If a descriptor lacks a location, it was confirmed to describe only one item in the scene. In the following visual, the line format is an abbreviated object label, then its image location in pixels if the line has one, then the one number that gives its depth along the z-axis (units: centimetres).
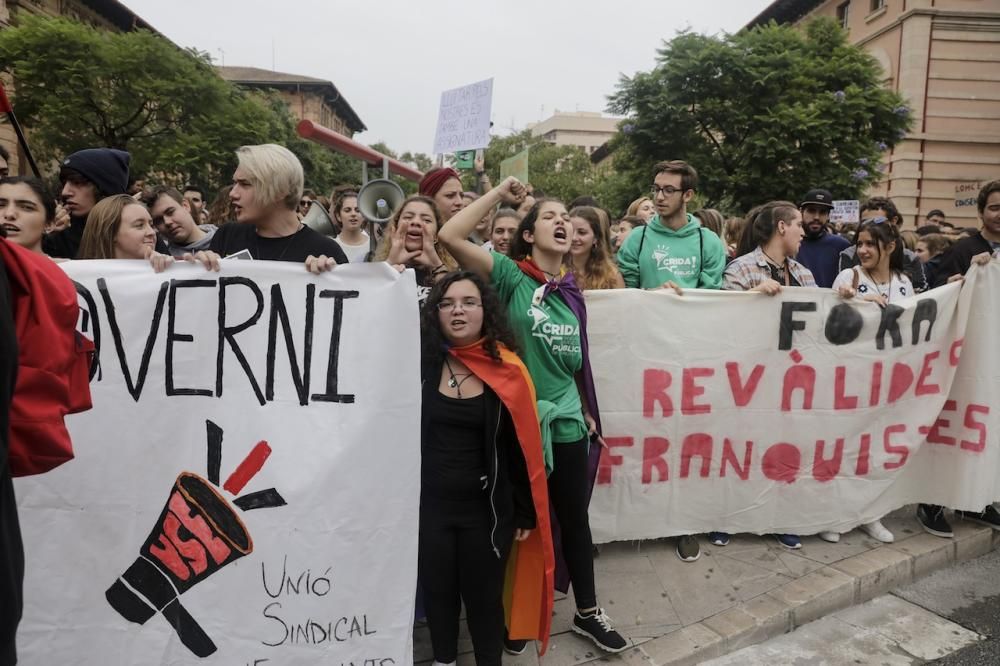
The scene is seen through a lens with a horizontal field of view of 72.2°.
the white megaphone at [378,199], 460
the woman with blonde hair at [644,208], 597
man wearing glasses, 390
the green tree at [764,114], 1841
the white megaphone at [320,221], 592
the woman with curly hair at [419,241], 282
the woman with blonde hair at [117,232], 258
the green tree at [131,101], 1816
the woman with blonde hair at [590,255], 364
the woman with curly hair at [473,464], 240
